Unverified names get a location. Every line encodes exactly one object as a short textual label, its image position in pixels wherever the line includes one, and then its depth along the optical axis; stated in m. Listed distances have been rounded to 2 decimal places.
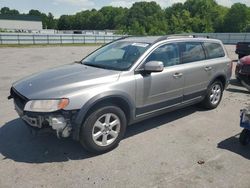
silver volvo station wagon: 2.66
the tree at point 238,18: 52.83
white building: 72.61
